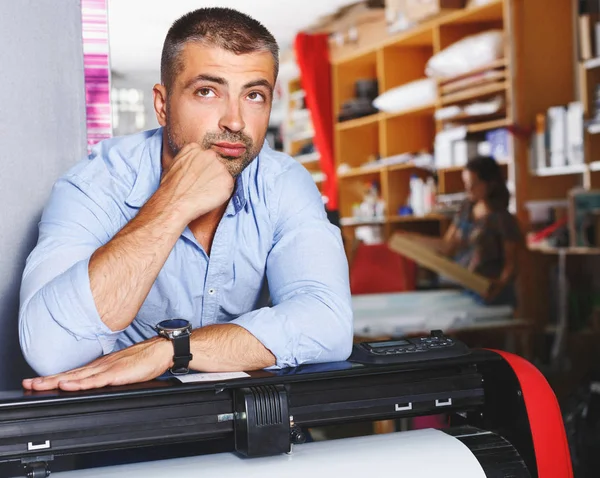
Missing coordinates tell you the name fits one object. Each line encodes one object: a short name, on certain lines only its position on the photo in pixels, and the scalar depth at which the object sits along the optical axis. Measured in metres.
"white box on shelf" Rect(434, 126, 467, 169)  4.77
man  1.06
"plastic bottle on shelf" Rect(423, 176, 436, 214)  5.35
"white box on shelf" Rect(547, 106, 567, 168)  3.97
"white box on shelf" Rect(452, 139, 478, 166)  4.72
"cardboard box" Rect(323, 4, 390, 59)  5.95
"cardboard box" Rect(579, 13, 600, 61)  3.80
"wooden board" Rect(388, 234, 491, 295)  3.28
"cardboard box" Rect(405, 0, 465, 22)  4.74
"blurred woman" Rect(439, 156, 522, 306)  3.42
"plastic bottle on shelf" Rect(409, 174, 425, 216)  5.48
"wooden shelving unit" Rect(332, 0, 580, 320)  4.28
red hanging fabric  6.53
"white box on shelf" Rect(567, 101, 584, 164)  3.87
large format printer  0.81
